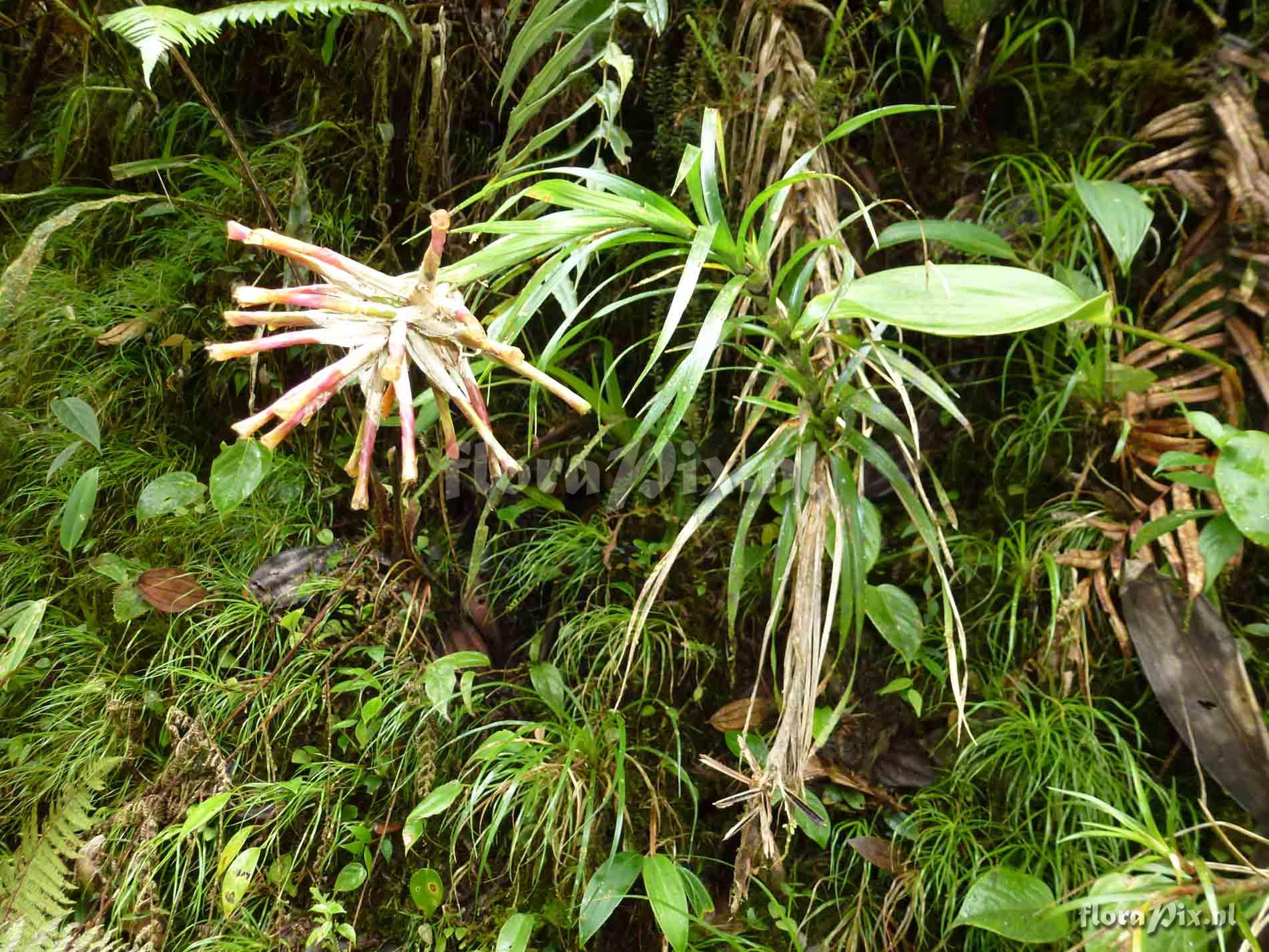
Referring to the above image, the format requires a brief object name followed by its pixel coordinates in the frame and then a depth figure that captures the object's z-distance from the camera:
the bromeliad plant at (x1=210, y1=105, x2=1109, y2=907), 0.60
